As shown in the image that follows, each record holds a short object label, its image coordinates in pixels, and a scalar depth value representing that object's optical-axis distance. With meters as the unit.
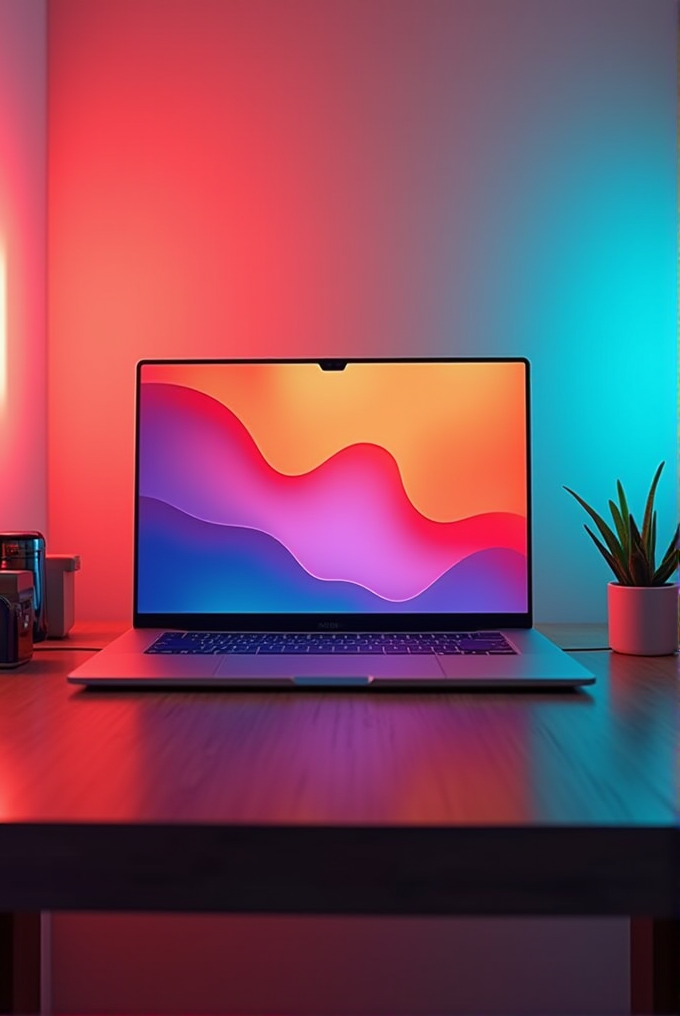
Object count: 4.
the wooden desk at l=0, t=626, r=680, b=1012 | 0.53
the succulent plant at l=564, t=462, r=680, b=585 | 1.08
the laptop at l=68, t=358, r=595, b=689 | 1.10
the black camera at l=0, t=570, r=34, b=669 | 0.94
